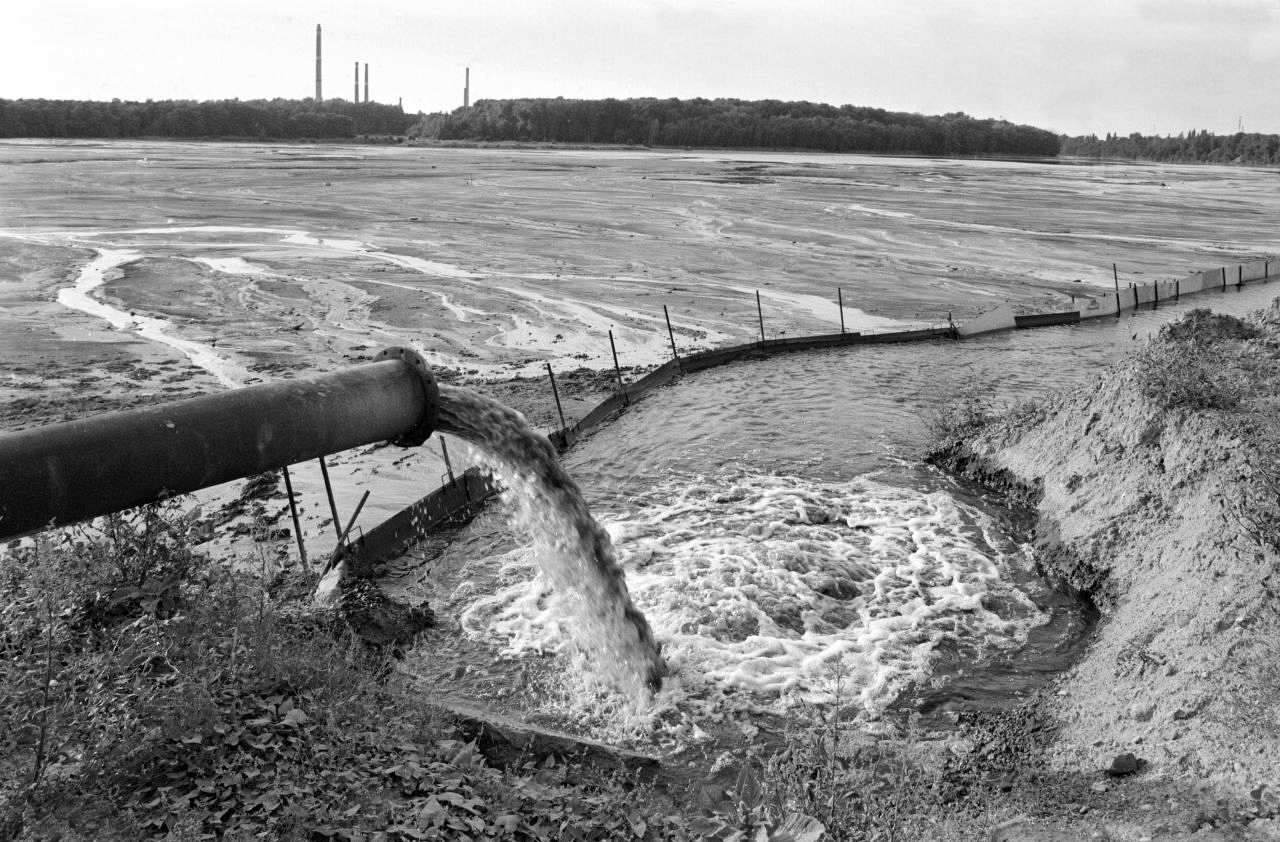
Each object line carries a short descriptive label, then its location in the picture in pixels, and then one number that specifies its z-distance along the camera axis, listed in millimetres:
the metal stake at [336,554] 9971
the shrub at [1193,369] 10977
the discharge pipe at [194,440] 5680
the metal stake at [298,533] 9083
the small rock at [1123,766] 6340
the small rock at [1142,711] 6949
